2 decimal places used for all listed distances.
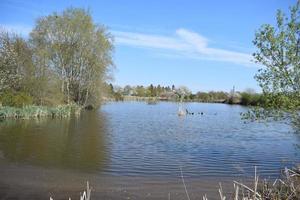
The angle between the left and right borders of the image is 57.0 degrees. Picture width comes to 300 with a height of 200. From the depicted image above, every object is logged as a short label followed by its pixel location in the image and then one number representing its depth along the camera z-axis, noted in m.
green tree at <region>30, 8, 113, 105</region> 30.60
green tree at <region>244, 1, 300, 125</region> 8.98
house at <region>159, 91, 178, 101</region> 87.87
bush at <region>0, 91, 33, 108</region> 23.11
